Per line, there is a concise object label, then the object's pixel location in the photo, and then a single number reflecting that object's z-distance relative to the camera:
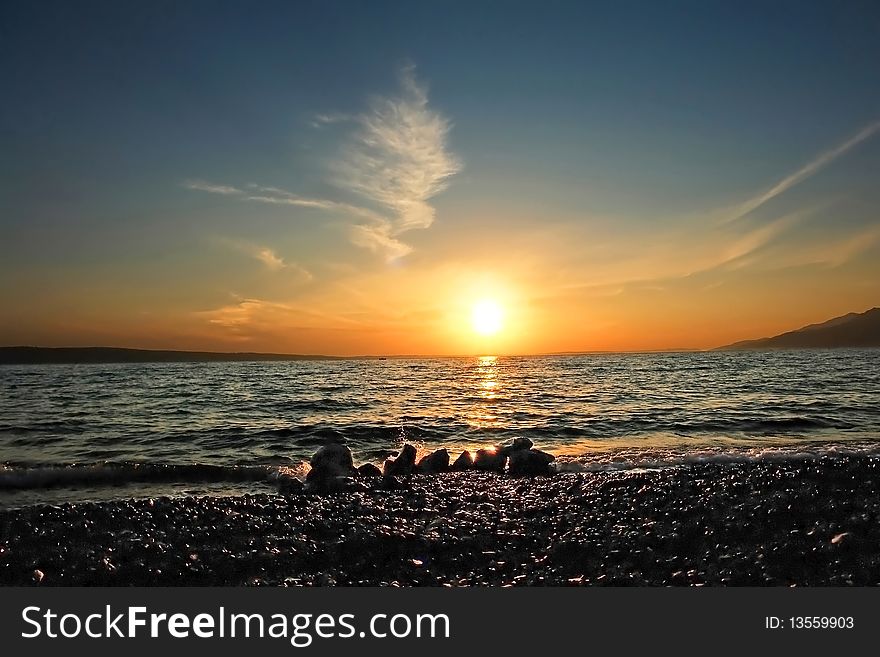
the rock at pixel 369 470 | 17.44
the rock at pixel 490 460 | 17.78
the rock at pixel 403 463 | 17.91
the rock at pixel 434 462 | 17.99
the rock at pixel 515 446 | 18.72
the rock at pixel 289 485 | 15.45
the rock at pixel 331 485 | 14.94
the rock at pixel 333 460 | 17.33
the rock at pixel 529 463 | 17.16
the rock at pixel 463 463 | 17.95
